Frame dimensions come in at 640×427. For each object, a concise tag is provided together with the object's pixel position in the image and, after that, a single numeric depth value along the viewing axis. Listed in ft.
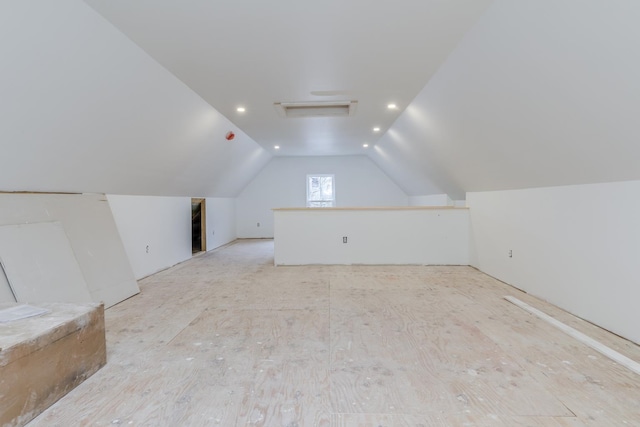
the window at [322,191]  27.14
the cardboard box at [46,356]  4.21
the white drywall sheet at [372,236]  15.47
